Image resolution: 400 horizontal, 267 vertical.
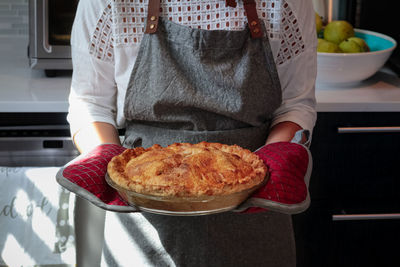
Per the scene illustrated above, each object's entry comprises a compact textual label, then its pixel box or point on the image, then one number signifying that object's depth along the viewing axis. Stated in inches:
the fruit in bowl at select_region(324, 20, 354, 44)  69.6
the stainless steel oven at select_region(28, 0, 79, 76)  66.8
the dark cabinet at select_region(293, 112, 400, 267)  63.6
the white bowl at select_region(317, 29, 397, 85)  64.2
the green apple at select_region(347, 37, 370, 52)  67.6
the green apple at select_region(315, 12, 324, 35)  73.6
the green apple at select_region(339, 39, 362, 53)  66.6
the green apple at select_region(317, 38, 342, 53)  66.3
